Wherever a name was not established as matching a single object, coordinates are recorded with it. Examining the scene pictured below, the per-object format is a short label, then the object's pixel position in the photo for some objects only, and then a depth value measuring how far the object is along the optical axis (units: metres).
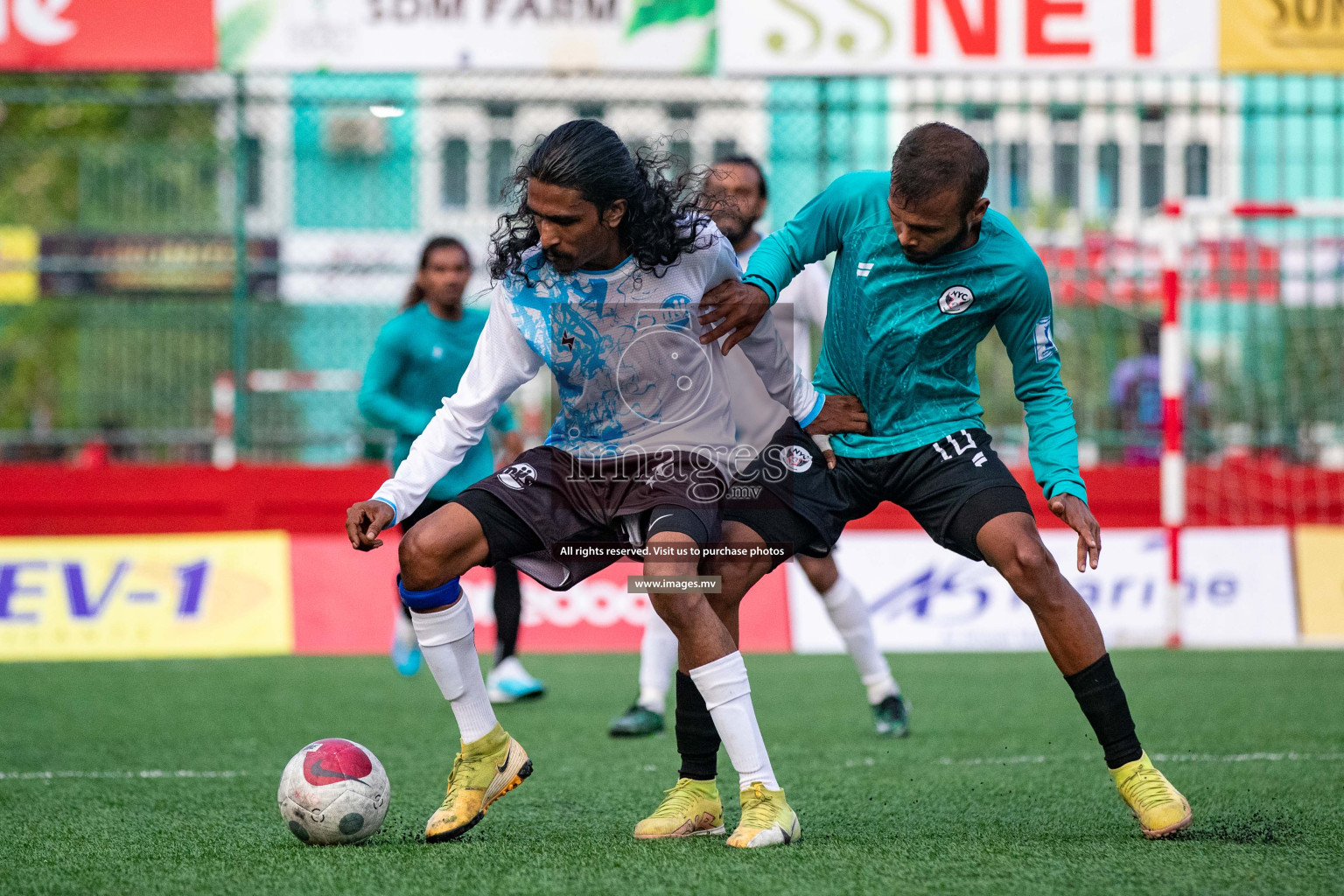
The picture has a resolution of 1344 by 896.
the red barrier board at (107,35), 22.56
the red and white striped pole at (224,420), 24.11
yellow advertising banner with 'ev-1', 18.95
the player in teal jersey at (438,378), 14.41
